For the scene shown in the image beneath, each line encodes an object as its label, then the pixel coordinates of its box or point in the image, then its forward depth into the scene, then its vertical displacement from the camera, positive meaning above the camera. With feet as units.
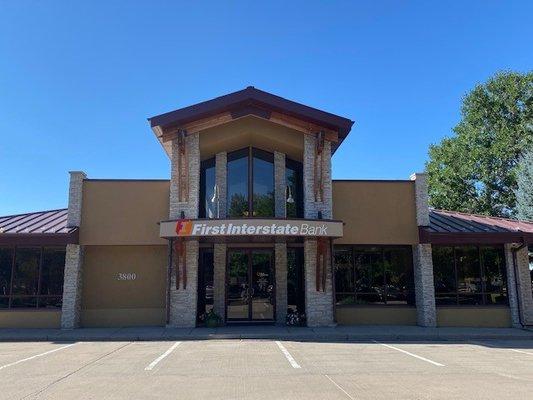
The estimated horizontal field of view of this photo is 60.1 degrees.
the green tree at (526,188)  87.25 +16.89
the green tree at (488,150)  106.01 +29.71
